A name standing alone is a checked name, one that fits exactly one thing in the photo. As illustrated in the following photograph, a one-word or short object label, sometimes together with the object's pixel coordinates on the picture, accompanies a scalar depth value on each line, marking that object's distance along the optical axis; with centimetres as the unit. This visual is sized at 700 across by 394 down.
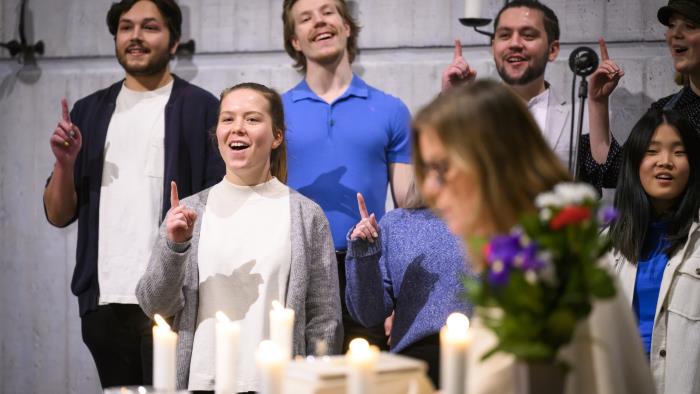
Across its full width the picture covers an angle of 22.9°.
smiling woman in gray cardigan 478
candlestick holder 653
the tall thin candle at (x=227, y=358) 314
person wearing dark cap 606
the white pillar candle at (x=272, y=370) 254
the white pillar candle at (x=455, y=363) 246
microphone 631
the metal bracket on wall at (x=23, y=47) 816
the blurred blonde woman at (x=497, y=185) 257
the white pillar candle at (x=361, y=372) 251
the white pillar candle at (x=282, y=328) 326
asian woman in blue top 519
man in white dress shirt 604
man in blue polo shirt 603
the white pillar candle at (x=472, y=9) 651
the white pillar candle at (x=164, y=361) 310
